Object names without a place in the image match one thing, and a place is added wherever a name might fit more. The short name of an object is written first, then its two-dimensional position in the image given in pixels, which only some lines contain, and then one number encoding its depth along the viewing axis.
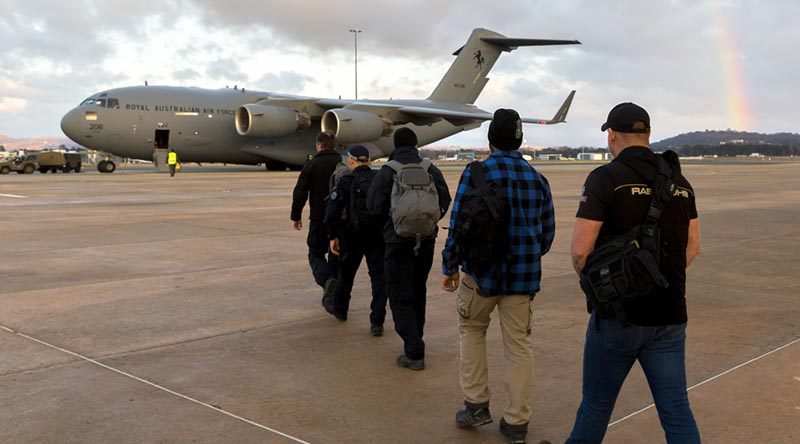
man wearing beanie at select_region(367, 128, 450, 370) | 4.78
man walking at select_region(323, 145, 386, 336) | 5.39
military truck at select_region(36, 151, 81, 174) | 38.67
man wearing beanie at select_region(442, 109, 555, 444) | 3.63
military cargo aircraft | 30.75
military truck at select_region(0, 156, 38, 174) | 38.66
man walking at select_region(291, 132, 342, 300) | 6.53
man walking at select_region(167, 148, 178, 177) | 30.47
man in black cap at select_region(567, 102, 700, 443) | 2.93
